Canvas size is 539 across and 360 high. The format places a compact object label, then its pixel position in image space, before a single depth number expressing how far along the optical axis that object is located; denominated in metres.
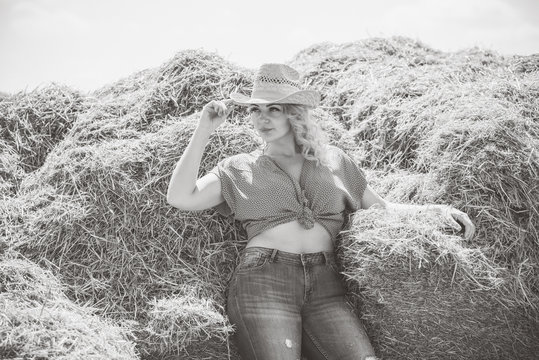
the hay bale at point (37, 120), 4.48
